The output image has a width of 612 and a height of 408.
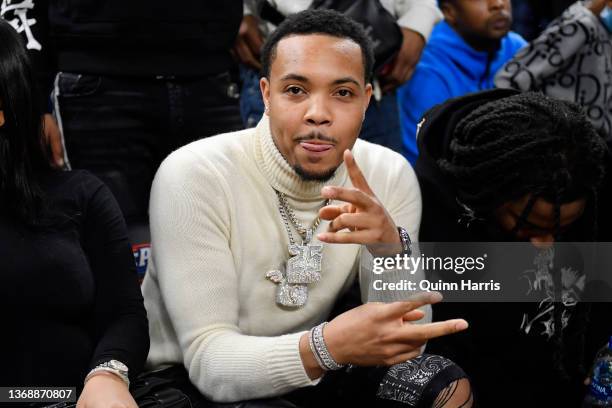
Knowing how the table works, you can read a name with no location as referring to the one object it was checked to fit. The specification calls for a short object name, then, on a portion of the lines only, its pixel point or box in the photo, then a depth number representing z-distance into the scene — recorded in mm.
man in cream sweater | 2332
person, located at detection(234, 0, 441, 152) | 3498
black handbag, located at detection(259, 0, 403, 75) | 3340
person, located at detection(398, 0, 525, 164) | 3891
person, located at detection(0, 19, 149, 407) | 2266
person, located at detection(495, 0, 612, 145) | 3701
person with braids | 2766
